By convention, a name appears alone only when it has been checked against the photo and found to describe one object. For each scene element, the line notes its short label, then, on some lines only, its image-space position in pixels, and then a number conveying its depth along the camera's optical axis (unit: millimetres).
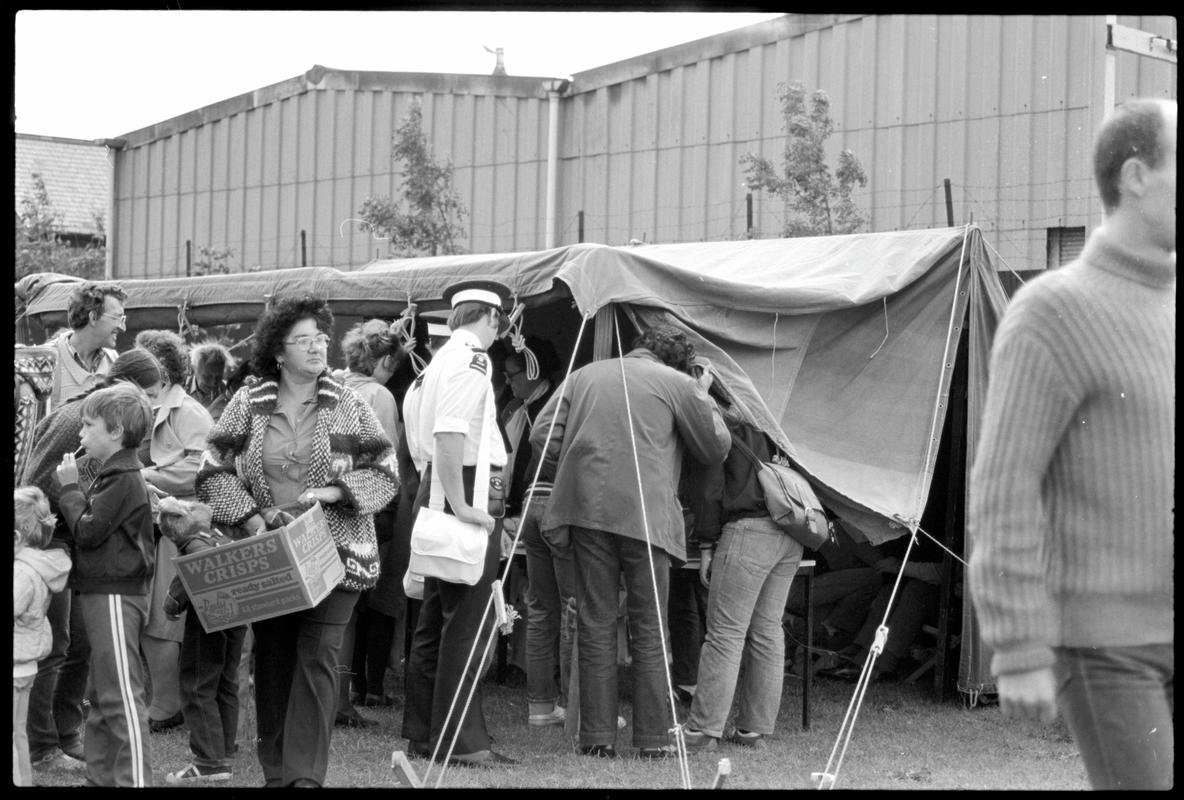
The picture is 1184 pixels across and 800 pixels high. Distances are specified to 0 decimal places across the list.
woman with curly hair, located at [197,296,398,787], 5047
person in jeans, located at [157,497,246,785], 5355
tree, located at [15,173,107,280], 18750
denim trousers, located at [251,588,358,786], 5004
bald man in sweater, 2729
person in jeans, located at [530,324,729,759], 6051
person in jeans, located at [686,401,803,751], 6438
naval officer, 5633
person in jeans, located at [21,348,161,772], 5473
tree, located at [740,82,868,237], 12445
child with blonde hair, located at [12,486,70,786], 4770
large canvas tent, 6547
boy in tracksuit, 4840
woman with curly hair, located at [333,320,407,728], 7117
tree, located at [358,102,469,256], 15016
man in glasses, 6570
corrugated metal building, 12172
